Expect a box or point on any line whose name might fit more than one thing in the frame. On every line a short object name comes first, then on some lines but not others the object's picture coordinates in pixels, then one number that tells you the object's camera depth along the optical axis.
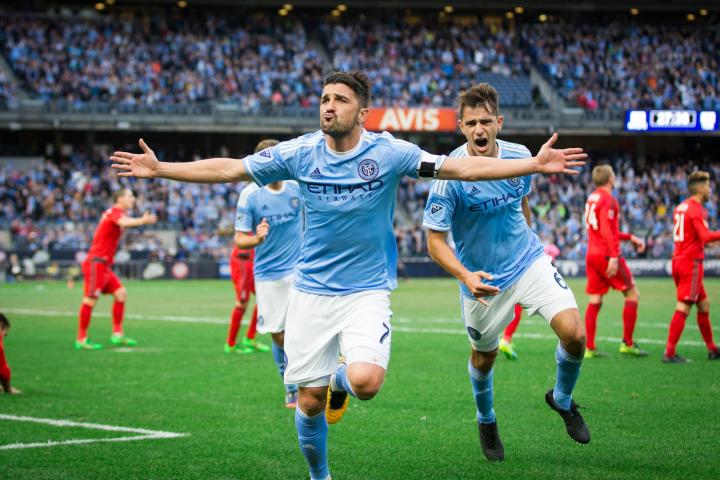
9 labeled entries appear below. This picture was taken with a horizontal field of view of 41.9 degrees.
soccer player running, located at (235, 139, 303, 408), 10.31
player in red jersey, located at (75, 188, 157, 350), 15.12
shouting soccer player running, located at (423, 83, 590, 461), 7.19
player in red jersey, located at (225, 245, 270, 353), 14.71
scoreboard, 44.97
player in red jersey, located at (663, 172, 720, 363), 12.62
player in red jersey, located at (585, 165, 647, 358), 13.19
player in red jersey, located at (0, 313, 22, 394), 10.03
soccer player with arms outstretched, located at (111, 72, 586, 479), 6.17
